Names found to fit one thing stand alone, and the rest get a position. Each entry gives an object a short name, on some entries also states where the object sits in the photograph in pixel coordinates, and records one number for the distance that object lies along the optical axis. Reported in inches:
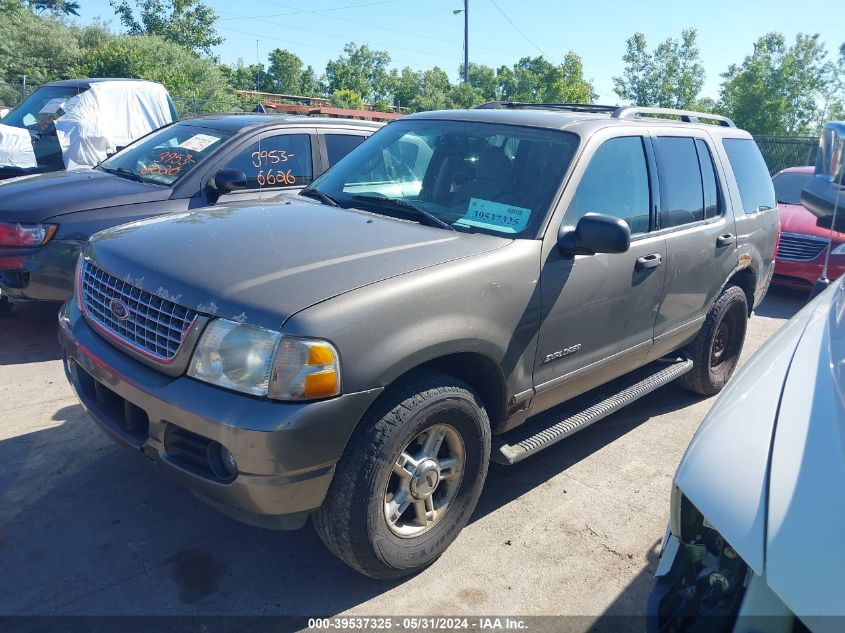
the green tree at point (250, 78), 2422.0
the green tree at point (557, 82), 1791.3
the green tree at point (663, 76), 1946.4
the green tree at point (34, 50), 1077.1
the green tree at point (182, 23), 1594.5
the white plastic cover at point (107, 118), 354.0
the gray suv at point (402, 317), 94.0
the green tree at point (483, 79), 2655.0
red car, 323.6
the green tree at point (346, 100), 1883.0
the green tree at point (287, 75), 3072.8
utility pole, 1364.4
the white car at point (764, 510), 58.7
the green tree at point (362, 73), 3085.4
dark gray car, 197.8
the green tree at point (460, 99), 1597.9
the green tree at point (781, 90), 1267.2
